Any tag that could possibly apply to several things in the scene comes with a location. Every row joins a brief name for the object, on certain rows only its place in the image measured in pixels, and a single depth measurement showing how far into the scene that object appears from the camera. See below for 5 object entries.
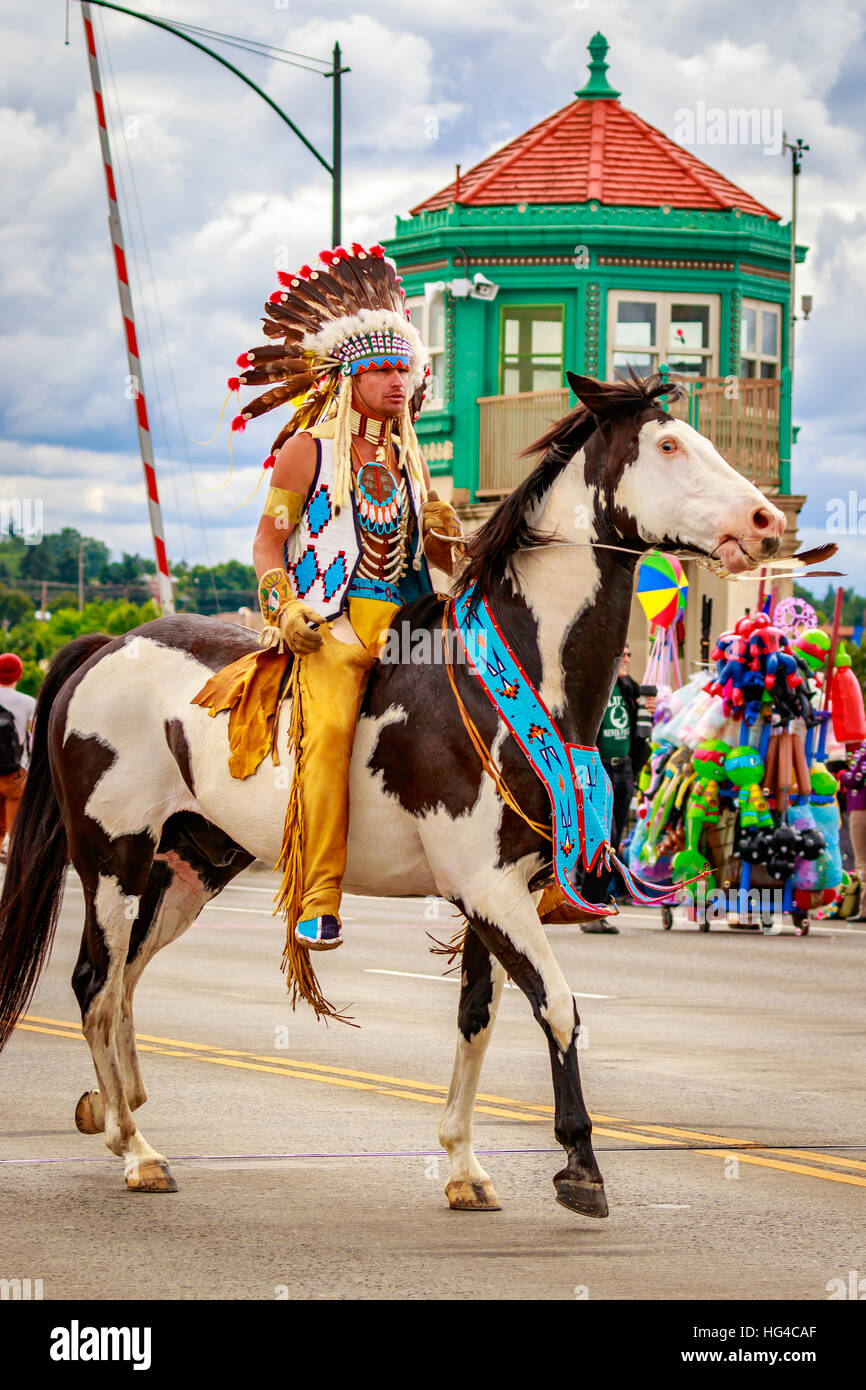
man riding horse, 6.60
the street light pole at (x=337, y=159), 20.92
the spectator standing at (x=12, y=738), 17.41
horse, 6.29
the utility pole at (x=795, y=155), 29.04
